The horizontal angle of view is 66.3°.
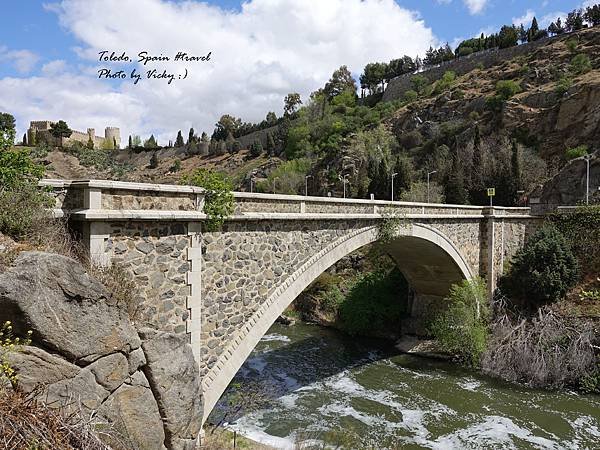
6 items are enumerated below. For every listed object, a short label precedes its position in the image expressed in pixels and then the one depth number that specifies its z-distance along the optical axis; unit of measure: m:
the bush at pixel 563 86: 41.25
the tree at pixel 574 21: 60.13
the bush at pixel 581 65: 45.72
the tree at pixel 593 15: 59.53
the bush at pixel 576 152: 34.81
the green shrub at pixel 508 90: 47.28
